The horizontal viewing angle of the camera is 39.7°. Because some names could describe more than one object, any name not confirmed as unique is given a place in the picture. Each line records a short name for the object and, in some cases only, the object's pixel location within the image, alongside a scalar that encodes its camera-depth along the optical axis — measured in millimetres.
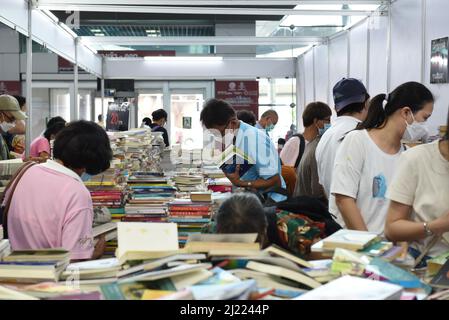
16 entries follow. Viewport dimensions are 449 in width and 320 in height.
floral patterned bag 2574
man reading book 4184
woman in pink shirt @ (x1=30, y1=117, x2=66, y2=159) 6322
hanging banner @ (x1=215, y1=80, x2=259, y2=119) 12805
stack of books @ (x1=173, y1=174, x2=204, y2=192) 5207
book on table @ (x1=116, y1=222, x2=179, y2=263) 1864
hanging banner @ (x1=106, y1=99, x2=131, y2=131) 8039
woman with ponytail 2959
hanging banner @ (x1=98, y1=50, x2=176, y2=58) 12112
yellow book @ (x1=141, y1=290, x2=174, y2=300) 1551
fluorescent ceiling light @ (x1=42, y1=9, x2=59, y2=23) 6448
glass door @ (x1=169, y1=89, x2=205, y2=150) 12961
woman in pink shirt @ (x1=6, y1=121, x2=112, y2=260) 2730
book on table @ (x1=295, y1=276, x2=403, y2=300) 1472
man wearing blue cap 3758
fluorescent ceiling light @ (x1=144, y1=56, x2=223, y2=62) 12484
